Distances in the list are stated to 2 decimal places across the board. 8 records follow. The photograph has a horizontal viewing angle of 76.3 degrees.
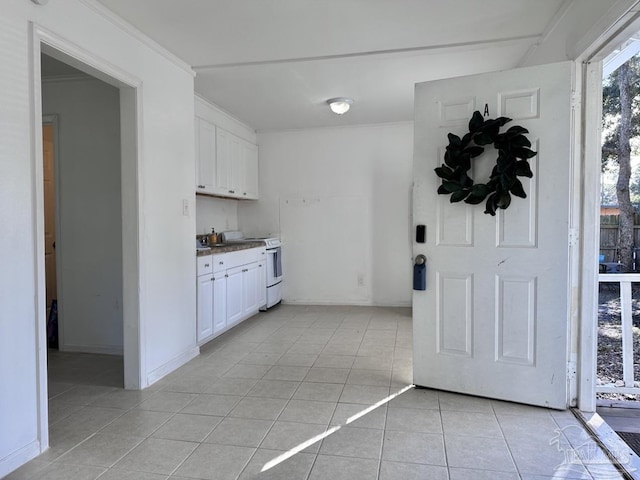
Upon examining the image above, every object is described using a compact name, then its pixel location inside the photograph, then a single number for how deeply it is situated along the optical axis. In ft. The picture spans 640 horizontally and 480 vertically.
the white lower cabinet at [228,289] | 12.59
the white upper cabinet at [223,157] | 14.39
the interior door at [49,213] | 14.44
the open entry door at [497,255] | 8.07
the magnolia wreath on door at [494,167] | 8.12
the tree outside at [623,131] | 9.58
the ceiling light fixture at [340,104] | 14.51
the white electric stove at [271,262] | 17.76
